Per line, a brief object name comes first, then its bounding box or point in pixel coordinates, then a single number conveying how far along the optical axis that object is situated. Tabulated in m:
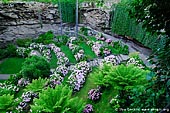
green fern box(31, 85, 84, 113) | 6.62
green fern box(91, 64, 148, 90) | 6.72
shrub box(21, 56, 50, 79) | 9.97
